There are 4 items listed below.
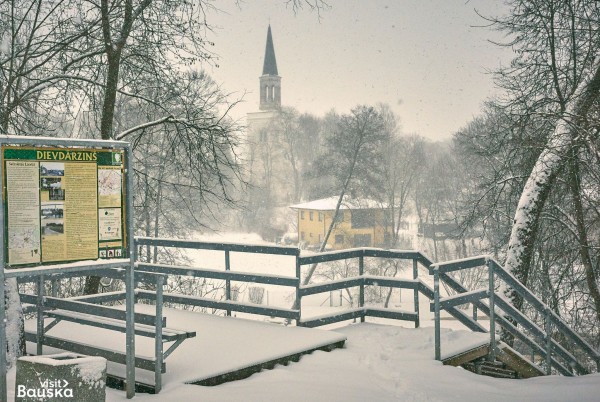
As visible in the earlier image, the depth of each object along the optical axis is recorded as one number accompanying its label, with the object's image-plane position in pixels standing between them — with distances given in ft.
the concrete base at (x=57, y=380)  13.94
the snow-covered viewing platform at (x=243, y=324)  20.57
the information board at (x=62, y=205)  16.46
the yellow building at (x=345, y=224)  154.61
